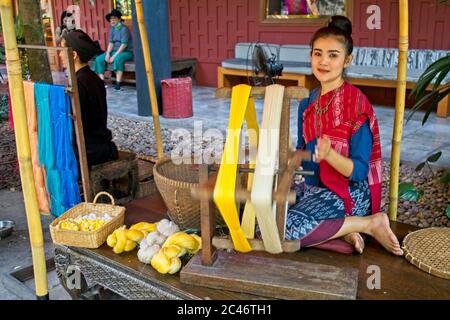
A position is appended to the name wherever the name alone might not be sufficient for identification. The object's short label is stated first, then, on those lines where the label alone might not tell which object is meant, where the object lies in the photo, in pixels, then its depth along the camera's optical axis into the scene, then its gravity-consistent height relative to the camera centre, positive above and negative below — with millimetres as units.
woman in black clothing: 2957 -331
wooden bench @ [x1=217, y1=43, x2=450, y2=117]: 6211 -363
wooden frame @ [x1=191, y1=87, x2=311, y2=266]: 1479 -454
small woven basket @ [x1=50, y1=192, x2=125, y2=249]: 1885 -731
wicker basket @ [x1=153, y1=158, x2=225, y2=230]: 1920 -630
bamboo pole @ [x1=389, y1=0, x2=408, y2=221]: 2004 -286
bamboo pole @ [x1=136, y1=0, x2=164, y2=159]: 2695 -91
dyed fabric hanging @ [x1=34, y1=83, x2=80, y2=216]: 2664 -552
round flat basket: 1646 -770
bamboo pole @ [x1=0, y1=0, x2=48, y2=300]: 1598 -334
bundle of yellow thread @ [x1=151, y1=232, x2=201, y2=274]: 1678 -739
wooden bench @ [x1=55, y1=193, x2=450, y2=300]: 1550 -799
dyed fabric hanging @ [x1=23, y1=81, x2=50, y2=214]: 2762 -583
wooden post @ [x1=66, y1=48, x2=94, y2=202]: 2434 -400
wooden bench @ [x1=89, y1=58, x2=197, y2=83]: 8539 -394
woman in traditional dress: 1792 -467
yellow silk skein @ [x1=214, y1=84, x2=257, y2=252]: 1466 -393
